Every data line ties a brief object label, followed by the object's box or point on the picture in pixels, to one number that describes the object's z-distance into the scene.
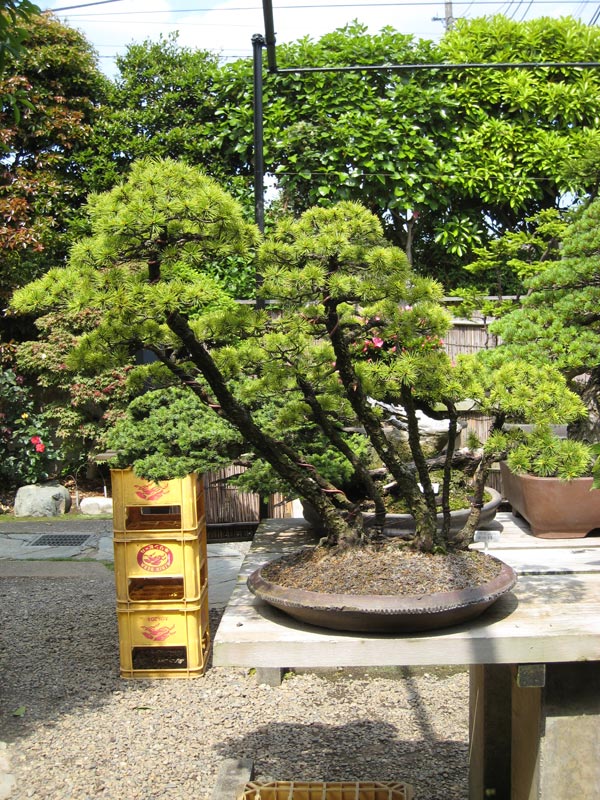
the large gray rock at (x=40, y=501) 7.38
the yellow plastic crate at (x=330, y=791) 2.47
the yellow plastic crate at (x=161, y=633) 3.91
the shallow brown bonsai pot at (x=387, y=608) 1.64
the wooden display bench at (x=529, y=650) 1.65
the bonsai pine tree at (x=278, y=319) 1.74
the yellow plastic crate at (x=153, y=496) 3.83
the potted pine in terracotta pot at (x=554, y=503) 2.91
